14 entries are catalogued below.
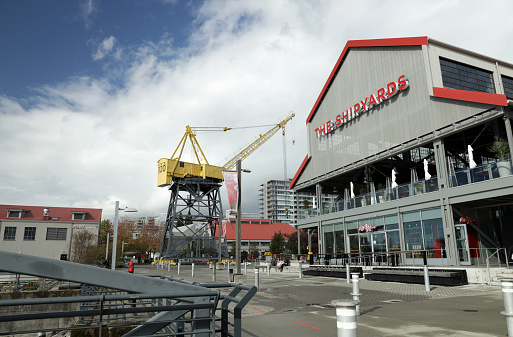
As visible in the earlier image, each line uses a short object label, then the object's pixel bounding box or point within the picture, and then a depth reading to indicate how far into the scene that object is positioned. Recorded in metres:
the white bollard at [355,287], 10.50
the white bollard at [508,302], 6.75
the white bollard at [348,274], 19.98
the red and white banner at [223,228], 59.38
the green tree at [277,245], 84.19
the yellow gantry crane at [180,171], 62.12
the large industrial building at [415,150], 20.41
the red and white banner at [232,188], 19.73
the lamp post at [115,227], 25.17
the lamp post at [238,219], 18.69
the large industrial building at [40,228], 54.56
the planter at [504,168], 18.11
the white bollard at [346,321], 4.44
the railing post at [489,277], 16.66
